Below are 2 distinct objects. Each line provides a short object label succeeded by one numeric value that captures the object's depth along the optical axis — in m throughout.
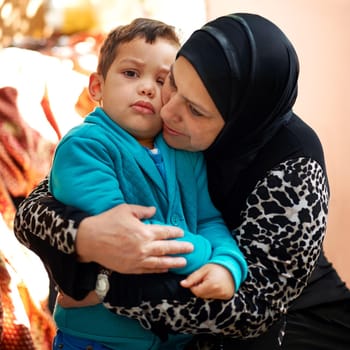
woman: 1.57
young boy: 1.58
